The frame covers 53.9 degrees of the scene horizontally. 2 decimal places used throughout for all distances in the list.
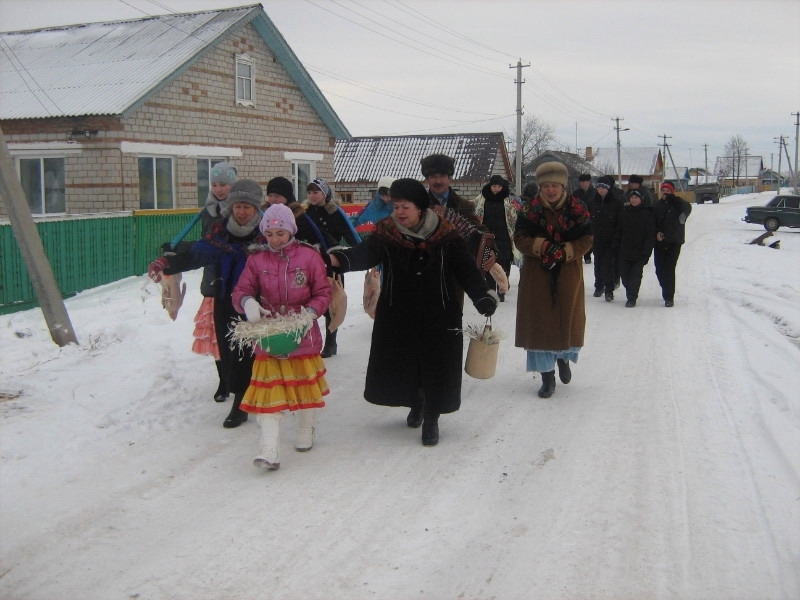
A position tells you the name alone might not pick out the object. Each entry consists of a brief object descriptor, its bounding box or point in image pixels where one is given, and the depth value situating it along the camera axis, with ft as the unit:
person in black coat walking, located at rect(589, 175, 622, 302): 38.47
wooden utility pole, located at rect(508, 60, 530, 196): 116.78
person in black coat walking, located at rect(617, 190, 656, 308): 36.47
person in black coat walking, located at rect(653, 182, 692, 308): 36.55
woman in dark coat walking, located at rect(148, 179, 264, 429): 17.70
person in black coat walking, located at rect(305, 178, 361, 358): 23.94
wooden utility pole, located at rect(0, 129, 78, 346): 23.89
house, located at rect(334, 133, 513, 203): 112.06
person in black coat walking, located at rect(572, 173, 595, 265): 42.56
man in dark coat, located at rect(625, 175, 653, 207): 36.91
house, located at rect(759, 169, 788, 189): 466.37
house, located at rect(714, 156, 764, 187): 426.51
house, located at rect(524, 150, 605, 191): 205.53
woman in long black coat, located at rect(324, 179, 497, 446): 17.01
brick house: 54.90
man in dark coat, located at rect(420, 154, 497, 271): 19.80
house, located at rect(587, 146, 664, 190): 318.04
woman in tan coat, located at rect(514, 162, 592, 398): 20.70
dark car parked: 115.34
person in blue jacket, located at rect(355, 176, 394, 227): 25.55
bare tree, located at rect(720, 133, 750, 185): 419.39
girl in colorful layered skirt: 15.60
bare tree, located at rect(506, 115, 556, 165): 236.84
